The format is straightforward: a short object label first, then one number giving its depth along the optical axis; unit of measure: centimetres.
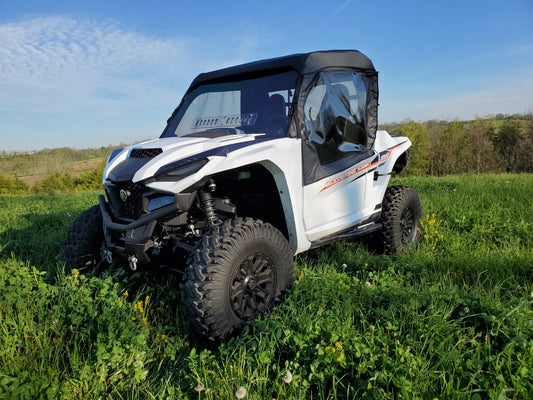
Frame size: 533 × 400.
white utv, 263
